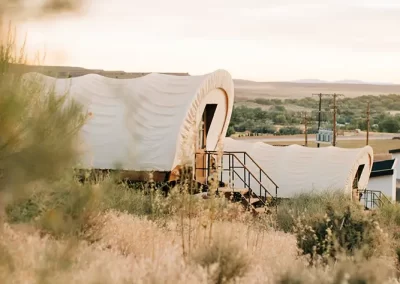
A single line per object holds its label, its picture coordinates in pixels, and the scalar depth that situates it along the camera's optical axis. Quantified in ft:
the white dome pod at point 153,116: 63.98
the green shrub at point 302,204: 62.45
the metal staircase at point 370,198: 99.12
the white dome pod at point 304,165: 86.12
